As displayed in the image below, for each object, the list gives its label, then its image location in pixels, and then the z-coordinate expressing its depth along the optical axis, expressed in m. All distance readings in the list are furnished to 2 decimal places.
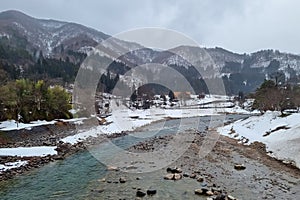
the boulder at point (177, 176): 17.95
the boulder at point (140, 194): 14.82
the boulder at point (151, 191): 15.18
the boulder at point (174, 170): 19.80
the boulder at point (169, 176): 18.00
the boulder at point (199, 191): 14.89
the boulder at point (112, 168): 20.78
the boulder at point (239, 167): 20.80
